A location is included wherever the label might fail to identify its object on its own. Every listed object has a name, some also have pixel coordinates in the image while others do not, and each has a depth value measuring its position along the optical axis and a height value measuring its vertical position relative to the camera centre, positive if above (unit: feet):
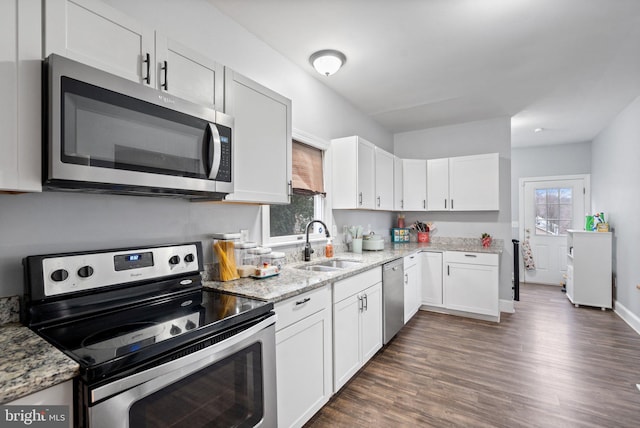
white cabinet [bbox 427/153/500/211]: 13.48 +1.31
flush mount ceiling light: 8.58 +4.16
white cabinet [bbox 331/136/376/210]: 10.87 +1.42
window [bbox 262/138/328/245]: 8.70 +0.26
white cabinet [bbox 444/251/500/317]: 12.32 -2.79
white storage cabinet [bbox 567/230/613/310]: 14.23 -2.59
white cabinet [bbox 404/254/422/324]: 11.60 -2.83
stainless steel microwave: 3.53 +1.01
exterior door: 19.08 -0.33
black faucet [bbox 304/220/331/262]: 9.21 -1.04
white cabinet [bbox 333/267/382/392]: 7.16 -2.74
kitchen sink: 8.80 -1.51
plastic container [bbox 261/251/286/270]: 7.02 -1.00
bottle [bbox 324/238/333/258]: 10.06 -1.16
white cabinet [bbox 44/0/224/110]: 3.76 +2.27
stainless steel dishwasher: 9.59 -2.69
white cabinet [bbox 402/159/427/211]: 15.01 +1.38
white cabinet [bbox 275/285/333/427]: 5.45 -2.68
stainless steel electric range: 3.02 -1.41
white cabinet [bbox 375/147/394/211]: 12.47 +1.38
